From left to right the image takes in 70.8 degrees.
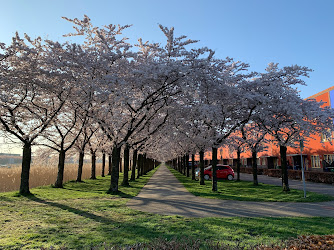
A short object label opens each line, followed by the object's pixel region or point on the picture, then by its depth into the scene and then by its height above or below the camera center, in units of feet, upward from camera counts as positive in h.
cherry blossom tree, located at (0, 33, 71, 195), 37.11 +11.77
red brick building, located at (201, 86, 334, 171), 84.02 +0.87
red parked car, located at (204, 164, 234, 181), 79.46 -5.78
